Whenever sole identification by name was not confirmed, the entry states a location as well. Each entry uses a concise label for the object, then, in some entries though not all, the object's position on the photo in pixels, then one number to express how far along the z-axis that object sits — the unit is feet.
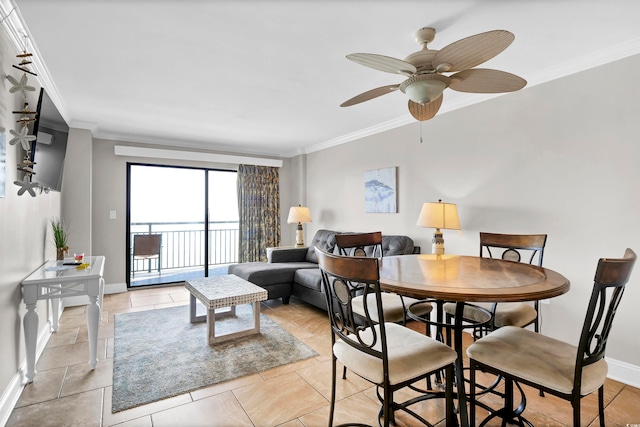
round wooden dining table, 4.61
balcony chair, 17.81
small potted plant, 10.57
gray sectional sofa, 12.62
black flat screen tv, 7.89
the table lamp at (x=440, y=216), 10.21
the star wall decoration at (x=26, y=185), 7.18
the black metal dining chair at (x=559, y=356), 4.34
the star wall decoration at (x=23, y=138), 6.86
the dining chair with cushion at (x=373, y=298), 7.46
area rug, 7.50
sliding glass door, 17.70
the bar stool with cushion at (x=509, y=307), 6.88
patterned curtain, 19.54
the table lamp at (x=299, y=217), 17.90
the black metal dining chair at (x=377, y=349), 4.66
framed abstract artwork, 14.05
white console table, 7.44
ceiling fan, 4.92
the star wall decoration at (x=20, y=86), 6.45
